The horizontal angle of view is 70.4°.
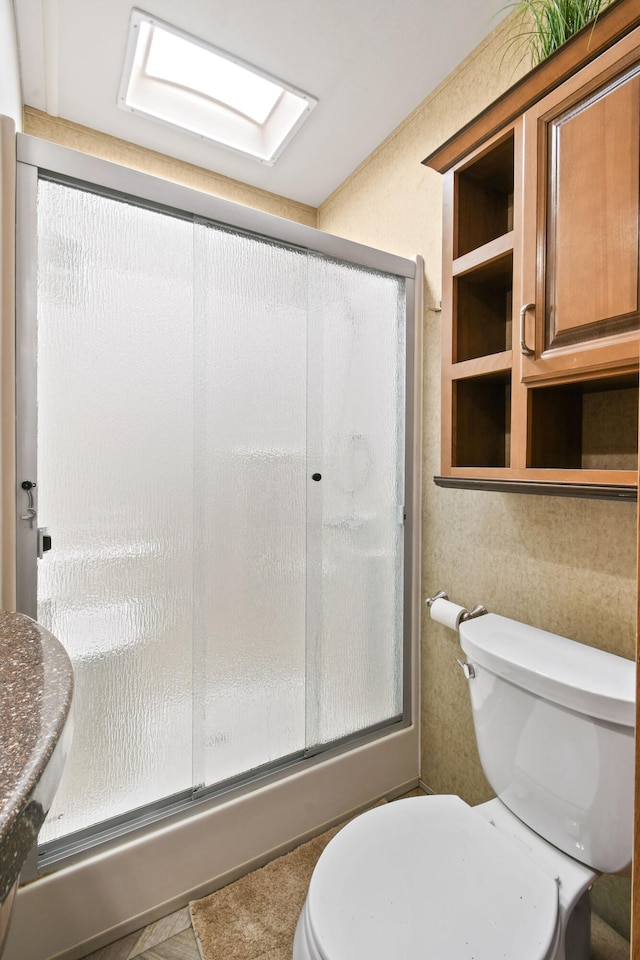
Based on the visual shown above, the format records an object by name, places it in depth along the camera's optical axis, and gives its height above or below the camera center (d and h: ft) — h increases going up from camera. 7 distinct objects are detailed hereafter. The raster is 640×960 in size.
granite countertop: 0.91 -0.66
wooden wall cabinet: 2.81 +1.50
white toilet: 2.47 -2.41
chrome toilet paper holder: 4.37 -1.28
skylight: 4.69 +4.50
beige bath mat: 3.57 -3.71
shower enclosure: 3.60 -0.04
